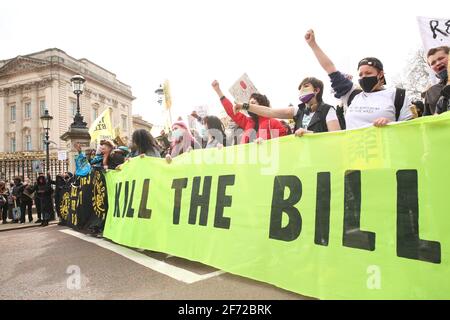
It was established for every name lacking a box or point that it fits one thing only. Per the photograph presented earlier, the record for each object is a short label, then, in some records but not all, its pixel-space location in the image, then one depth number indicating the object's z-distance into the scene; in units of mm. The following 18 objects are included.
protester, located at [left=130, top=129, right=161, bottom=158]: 5840
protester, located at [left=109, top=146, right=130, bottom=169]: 6761
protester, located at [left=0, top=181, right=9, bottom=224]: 11797
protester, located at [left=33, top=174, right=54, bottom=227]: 9953
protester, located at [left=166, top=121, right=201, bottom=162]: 5793
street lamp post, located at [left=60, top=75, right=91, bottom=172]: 16172
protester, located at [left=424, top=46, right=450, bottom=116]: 3102
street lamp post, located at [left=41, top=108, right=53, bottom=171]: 16484
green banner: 2436
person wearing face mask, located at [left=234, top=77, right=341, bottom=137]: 3638
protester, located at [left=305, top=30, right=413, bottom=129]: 3219
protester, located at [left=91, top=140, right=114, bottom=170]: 6770
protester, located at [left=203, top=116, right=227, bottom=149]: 5441
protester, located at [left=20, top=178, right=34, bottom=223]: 11470
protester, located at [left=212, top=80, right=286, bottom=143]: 4426
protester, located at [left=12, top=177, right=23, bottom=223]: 11955
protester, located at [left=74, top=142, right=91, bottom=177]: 7656
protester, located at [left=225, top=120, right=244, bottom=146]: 5121
